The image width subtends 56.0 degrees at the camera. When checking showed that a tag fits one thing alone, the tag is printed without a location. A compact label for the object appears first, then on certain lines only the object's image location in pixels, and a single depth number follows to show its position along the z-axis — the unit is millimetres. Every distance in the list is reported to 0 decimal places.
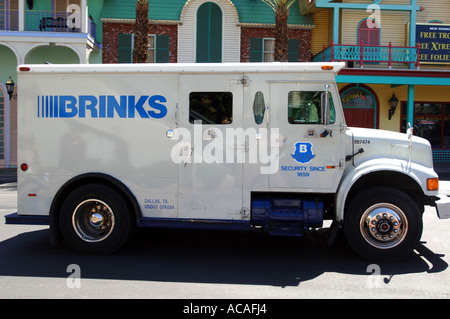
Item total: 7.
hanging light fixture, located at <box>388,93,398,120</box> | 20922
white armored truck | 5422
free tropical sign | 20453
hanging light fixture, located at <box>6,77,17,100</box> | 17953
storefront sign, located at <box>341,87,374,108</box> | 21484
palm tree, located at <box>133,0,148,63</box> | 17266
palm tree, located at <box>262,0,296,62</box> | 18297
